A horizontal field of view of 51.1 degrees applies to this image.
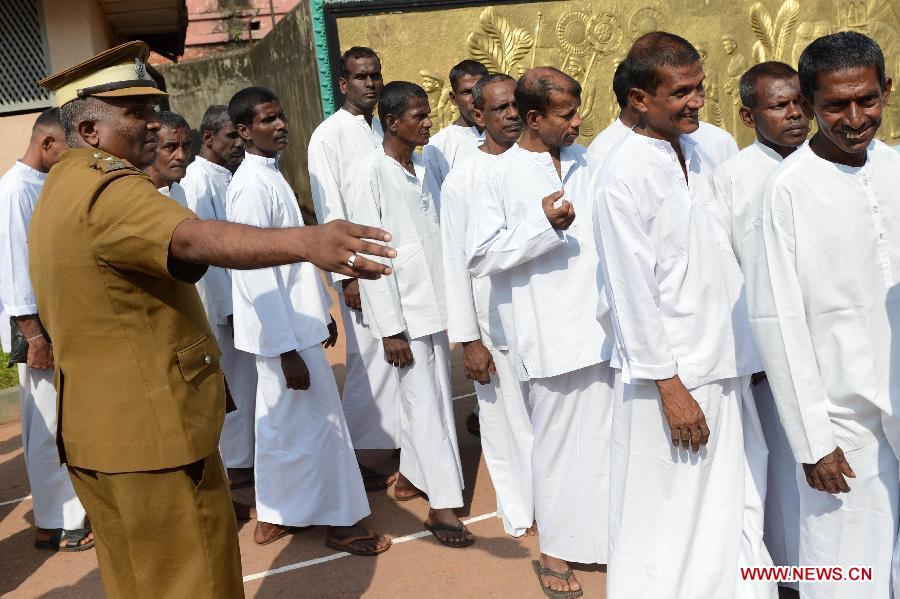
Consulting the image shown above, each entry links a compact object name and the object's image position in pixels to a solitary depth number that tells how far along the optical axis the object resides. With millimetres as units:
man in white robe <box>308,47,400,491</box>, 5453
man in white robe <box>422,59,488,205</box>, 5676
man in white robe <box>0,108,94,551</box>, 4789
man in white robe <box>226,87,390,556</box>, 4324
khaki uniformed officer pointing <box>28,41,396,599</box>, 2561
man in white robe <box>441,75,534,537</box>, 4375
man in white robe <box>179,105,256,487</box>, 5379
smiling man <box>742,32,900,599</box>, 2877
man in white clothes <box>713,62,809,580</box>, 3580
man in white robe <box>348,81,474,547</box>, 4680
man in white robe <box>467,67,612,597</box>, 3816
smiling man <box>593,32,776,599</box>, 3172
